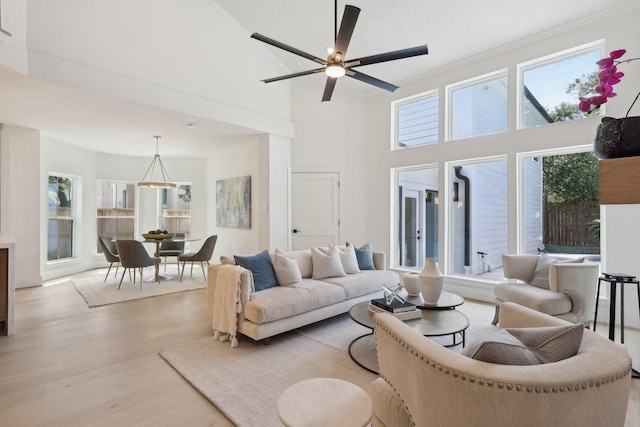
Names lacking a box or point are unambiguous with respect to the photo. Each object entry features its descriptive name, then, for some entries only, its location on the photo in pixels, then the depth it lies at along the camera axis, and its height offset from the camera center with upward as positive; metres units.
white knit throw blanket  3.24 -0.92
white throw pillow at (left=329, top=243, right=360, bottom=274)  4.50 -0.66
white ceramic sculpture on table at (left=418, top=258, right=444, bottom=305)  3.25 -0.70
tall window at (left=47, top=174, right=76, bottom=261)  6.48 -0.09
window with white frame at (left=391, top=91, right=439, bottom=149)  5.77 +1.70
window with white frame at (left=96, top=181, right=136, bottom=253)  7.79 +0.06
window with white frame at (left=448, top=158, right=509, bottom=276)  5.09 -0.05
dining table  6.09 -0.70
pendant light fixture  8.16 +1.02
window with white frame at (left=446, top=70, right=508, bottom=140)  5.04 +1.72
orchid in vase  1.03 +0.41
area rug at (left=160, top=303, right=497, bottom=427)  2.26 -1.31
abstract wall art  6.41 +0.21
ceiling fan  2.62 +1.40
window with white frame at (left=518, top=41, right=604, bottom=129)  4.27 +1.77
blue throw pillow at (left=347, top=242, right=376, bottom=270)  4.77 -0.66
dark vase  0.93 +0.22
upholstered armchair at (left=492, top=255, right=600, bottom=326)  3.27 -0.83
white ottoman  1.35 -0.84
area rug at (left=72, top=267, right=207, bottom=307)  4.93 -1.29
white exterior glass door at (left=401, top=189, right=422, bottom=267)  6.21 -0.29
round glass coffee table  2.71 -0.96
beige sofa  3.17 -0.93
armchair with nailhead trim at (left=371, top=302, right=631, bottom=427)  1.06 -0.60
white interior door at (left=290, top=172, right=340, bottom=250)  6.20 +0.07
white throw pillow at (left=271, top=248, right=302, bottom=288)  3.81 -0.68
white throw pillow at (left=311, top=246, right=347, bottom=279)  4.24 -0.68
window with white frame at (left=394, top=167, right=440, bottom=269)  5.99 -0.06
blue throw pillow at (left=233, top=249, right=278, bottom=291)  3.62 -0.64
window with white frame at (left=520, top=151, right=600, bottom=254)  4.28 +0.14
